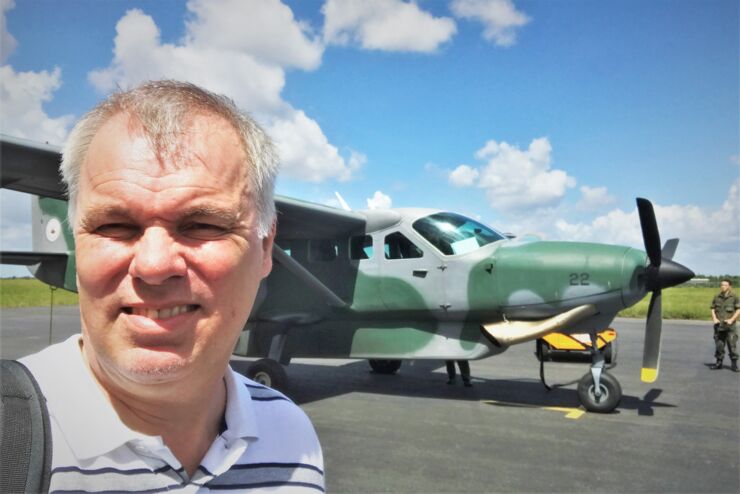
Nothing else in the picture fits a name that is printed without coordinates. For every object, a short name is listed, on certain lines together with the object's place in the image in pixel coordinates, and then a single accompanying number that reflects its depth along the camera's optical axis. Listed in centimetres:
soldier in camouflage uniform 1162
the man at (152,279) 101
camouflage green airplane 695
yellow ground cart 884
